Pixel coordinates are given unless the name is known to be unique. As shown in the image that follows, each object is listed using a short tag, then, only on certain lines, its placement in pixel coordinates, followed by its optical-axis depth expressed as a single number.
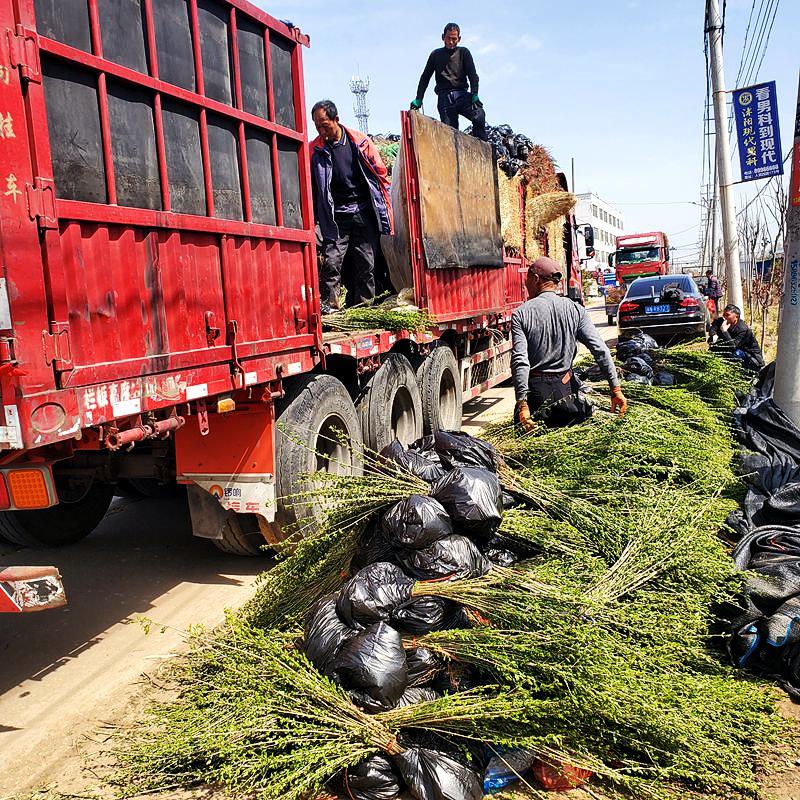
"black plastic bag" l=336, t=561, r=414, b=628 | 3.08
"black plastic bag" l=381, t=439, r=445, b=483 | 3.85
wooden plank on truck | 6.72
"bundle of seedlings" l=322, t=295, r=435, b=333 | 6.02
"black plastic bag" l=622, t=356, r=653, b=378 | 8.62
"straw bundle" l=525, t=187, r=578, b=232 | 10.91
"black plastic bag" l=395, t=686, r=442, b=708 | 2.83
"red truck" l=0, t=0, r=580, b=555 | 2.93
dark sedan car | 14.55
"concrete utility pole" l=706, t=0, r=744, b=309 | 14.66
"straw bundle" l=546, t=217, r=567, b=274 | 12.01
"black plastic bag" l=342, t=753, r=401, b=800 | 2.60
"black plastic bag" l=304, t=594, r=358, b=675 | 2.99
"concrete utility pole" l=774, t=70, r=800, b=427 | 6.05
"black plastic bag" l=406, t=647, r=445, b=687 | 2.93
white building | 83.31
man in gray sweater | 5.10
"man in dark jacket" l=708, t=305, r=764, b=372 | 9.67
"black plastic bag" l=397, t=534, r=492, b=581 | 3.22
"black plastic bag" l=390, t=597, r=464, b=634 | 3.04
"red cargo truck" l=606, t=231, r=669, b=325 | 31.58
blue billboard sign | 13.49
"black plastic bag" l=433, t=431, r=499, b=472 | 4.04
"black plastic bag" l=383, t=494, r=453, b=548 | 3.30
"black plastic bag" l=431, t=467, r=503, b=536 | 3.40
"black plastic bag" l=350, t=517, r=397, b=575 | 3.52
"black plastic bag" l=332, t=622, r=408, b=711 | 2.78
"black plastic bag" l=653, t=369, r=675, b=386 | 7.93
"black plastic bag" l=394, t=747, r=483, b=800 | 2.54
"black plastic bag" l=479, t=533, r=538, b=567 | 3.58
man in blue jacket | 6.36
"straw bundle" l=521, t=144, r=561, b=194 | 10.98
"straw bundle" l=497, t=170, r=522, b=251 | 9.39
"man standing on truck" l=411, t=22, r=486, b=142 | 9.66
